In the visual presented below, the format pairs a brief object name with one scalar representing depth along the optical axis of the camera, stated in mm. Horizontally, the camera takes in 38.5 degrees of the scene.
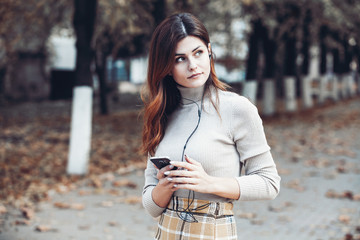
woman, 2295
